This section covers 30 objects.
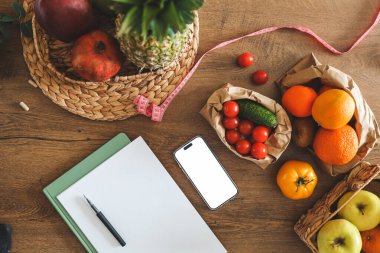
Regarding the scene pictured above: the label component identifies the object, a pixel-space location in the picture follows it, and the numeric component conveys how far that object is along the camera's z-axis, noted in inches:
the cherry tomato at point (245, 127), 45.2
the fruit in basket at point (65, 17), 37.5
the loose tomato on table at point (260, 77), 46.6
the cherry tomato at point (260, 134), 44.5
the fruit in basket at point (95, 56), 38.4
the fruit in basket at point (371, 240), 44.9
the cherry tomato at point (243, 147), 45.1
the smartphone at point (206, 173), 46.3
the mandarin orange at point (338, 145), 42.7
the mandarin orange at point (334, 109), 41.4
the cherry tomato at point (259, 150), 44.6
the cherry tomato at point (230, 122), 44.7
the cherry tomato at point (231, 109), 44.1
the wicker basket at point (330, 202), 43.4
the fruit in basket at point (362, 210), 44.3
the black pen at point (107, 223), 44.0
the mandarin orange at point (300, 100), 43.8
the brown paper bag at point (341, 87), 43.9
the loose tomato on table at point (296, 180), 45.1
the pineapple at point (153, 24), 32.3
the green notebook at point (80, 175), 44.2
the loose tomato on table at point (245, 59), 46.5
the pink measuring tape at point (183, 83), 44.4
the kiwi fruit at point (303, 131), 45.3
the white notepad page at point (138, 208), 44.4
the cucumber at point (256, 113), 43.6
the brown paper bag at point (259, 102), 44.6
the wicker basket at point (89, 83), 42.9
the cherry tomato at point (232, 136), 45.4
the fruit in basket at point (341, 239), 43.1
